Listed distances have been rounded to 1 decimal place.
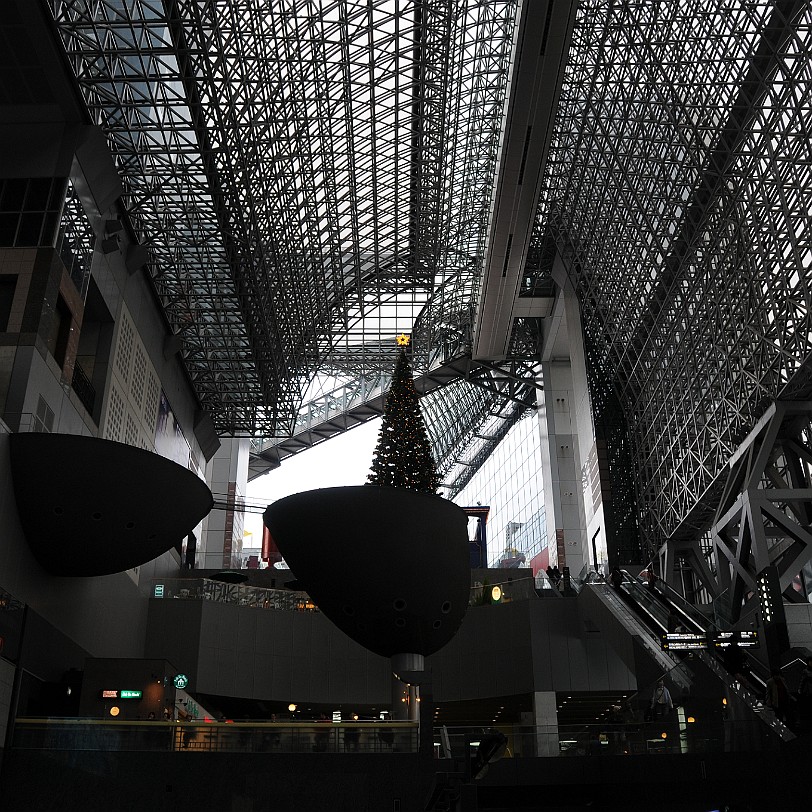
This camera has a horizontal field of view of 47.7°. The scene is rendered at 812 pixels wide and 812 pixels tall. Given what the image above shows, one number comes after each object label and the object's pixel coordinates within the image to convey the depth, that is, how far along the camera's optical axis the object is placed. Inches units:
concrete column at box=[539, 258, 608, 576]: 1785.2
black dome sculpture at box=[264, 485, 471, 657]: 762.2
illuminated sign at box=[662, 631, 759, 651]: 776.3
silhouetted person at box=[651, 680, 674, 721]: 721.3
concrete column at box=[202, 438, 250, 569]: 1689.2
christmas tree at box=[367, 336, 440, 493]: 1195.9
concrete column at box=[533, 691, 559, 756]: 1217.4
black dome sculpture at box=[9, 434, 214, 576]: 866.8
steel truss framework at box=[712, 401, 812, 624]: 1130.7
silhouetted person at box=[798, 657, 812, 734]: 541.3
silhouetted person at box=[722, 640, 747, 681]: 706.6
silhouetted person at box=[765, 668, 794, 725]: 573.0
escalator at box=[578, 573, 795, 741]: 638.5
